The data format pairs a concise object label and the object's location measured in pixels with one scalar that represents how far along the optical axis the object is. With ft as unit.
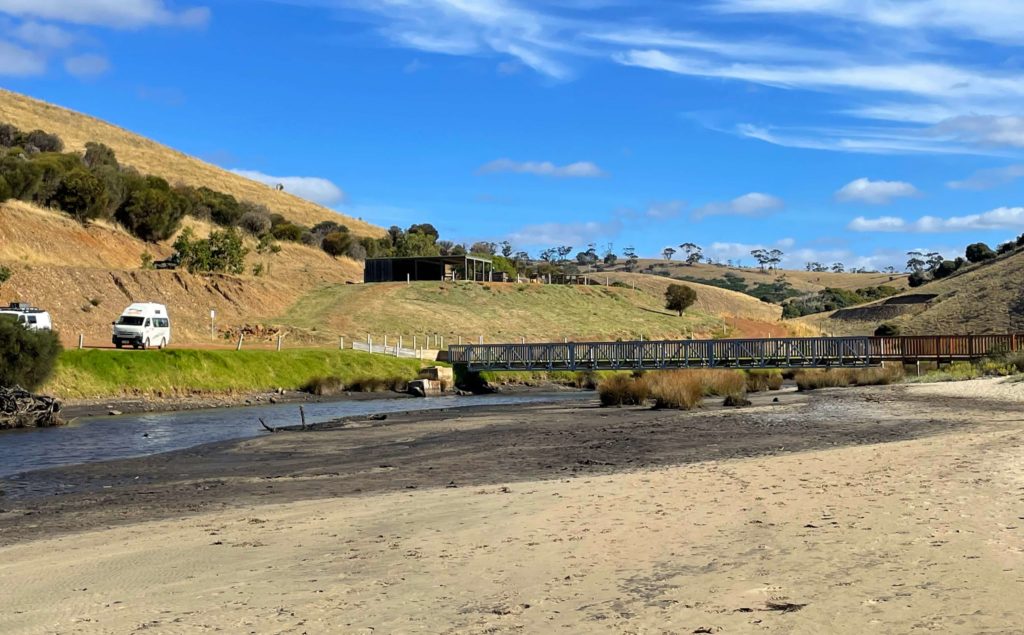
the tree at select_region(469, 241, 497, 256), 469.16
